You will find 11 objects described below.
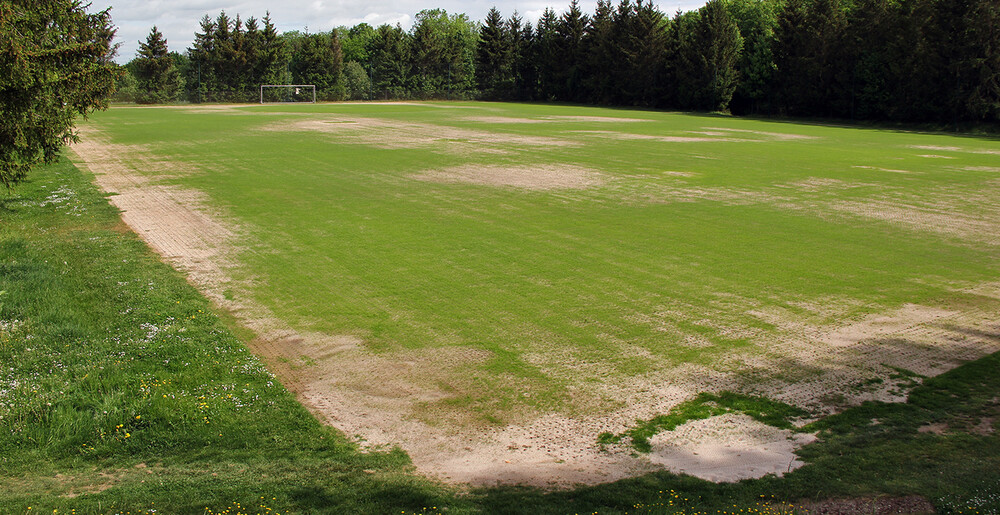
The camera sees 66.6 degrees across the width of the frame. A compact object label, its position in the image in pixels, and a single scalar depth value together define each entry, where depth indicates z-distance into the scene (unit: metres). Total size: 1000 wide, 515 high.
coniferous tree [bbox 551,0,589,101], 91.50
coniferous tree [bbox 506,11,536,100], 97.81
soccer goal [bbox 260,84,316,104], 84.81
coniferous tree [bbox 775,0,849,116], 63.03
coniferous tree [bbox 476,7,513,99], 98.25
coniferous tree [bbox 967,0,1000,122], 48.44
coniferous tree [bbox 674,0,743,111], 71.69
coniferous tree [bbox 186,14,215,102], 82.56
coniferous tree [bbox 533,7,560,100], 93.00
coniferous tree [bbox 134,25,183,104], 78.12
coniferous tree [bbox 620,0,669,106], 79.56
